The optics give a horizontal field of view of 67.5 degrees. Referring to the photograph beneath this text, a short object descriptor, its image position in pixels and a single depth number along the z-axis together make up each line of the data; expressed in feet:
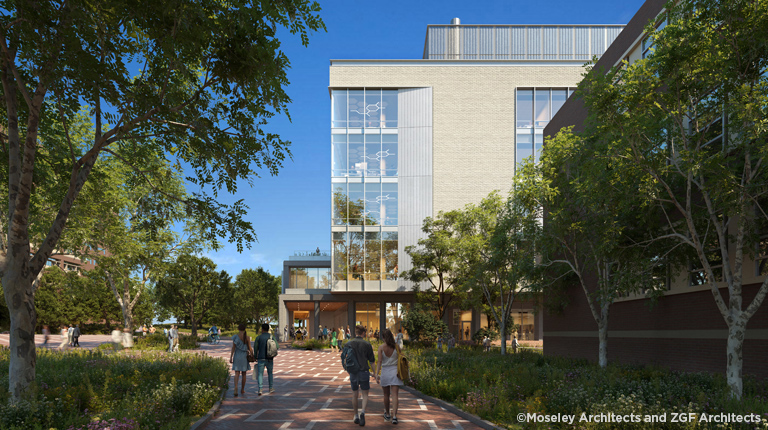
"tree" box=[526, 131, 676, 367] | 45.47
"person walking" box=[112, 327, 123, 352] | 107.49
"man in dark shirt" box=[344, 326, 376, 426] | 33.35
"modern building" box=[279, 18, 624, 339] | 149.79
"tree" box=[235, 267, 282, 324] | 247.91
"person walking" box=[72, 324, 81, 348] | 125.70
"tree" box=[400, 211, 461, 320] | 120.37
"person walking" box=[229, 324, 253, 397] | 45.42
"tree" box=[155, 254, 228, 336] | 175.52
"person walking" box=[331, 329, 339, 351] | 126.31
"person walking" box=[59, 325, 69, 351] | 105.78
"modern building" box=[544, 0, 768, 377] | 48.24
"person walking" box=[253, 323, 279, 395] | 45.16
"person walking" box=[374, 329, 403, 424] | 33.37
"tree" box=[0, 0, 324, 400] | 30.12
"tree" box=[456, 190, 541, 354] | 69.82
